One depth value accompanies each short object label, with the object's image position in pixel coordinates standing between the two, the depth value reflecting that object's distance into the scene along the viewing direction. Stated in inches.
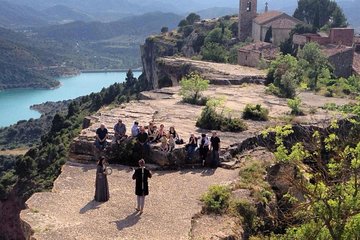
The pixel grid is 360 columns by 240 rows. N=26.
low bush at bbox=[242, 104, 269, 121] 837.8
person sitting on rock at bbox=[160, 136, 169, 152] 640.4
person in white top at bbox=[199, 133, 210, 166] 631.2
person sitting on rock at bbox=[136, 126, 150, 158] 647.8
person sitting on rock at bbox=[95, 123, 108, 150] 650.8
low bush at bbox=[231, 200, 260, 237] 488.4
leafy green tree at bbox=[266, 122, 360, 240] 424.5
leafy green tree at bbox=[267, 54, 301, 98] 1091.3
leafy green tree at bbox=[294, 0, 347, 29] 2650.1
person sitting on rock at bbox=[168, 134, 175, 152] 643.6
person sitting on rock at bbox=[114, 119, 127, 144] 664.4
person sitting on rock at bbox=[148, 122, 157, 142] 668.7
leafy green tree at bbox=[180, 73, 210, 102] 968.9
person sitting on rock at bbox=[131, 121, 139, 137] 665.0
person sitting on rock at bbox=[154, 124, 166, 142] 672.4
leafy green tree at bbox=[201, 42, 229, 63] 1817.2
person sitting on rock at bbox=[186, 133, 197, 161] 639.8
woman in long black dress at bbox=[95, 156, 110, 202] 525.1
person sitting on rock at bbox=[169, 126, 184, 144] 668.4
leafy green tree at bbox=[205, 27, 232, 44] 2452.5
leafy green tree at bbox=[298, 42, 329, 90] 1339.8
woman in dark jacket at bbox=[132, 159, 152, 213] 503.2
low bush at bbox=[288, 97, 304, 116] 890.1
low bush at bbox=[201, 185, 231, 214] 502.0
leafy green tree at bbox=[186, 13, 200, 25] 3326.5
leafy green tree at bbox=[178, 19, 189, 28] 3260.6
